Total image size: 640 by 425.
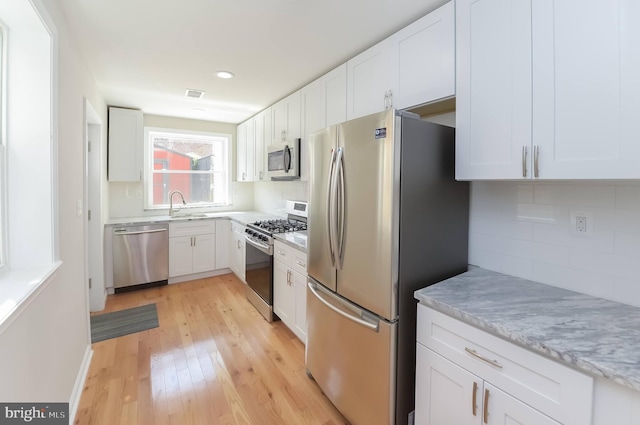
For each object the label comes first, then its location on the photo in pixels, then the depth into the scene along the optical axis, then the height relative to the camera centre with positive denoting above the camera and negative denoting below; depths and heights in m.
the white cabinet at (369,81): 2.01 +0.92
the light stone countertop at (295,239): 2.47 -0.30
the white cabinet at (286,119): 3.18 +1.01
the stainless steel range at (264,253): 3.05 -0.52
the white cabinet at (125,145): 3.94 +0.82
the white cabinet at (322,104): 2.45 +0.93
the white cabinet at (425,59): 1.61 +0.87
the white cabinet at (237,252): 4.00 -0.67
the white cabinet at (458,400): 1.09 -0.80
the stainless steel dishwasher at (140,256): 3.79 -0.68
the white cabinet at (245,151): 4.41 +0.87
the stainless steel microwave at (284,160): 3.12 +0.51
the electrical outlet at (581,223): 1.40 -0.08
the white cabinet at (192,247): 4.18 -0.62
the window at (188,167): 4.59 +0.63
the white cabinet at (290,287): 2.50 -0.75
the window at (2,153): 1.45 +0.25
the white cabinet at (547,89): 1.05 +0.50
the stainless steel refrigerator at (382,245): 1.47 -0.21
